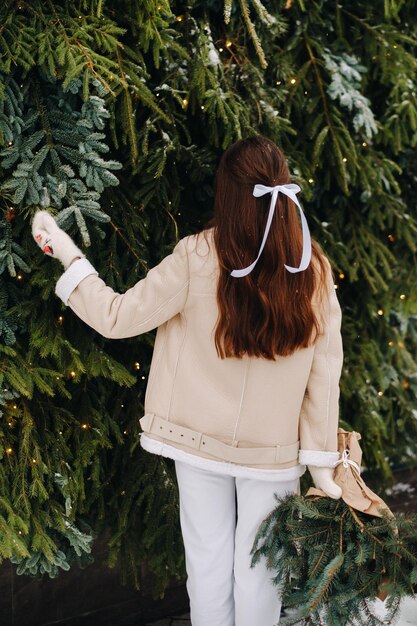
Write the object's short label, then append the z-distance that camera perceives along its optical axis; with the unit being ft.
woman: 9.04
